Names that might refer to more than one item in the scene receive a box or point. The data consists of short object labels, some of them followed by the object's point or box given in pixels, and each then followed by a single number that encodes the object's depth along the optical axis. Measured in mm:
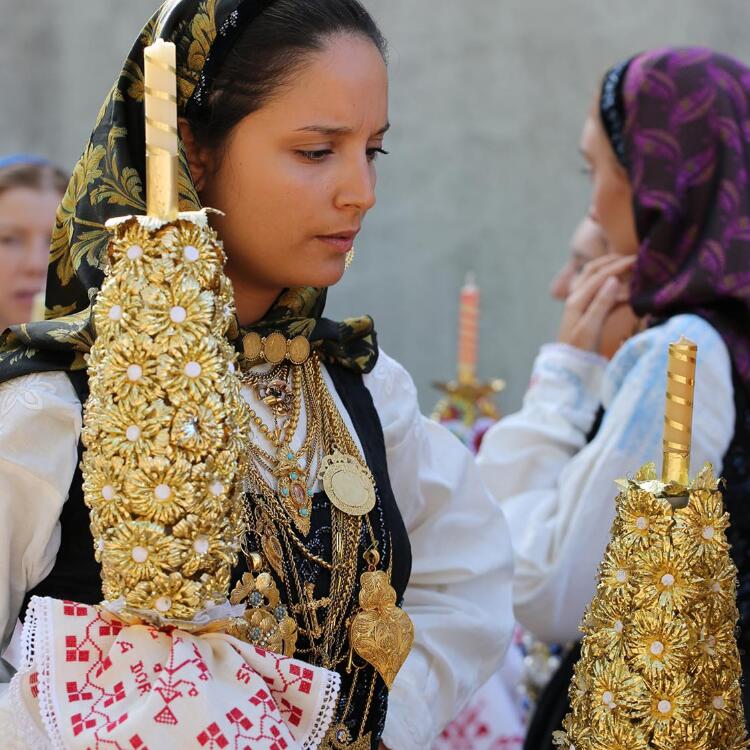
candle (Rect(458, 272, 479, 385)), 5653
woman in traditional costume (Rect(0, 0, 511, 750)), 1860
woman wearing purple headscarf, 3752
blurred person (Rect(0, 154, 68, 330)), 4673
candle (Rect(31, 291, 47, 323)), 4290
